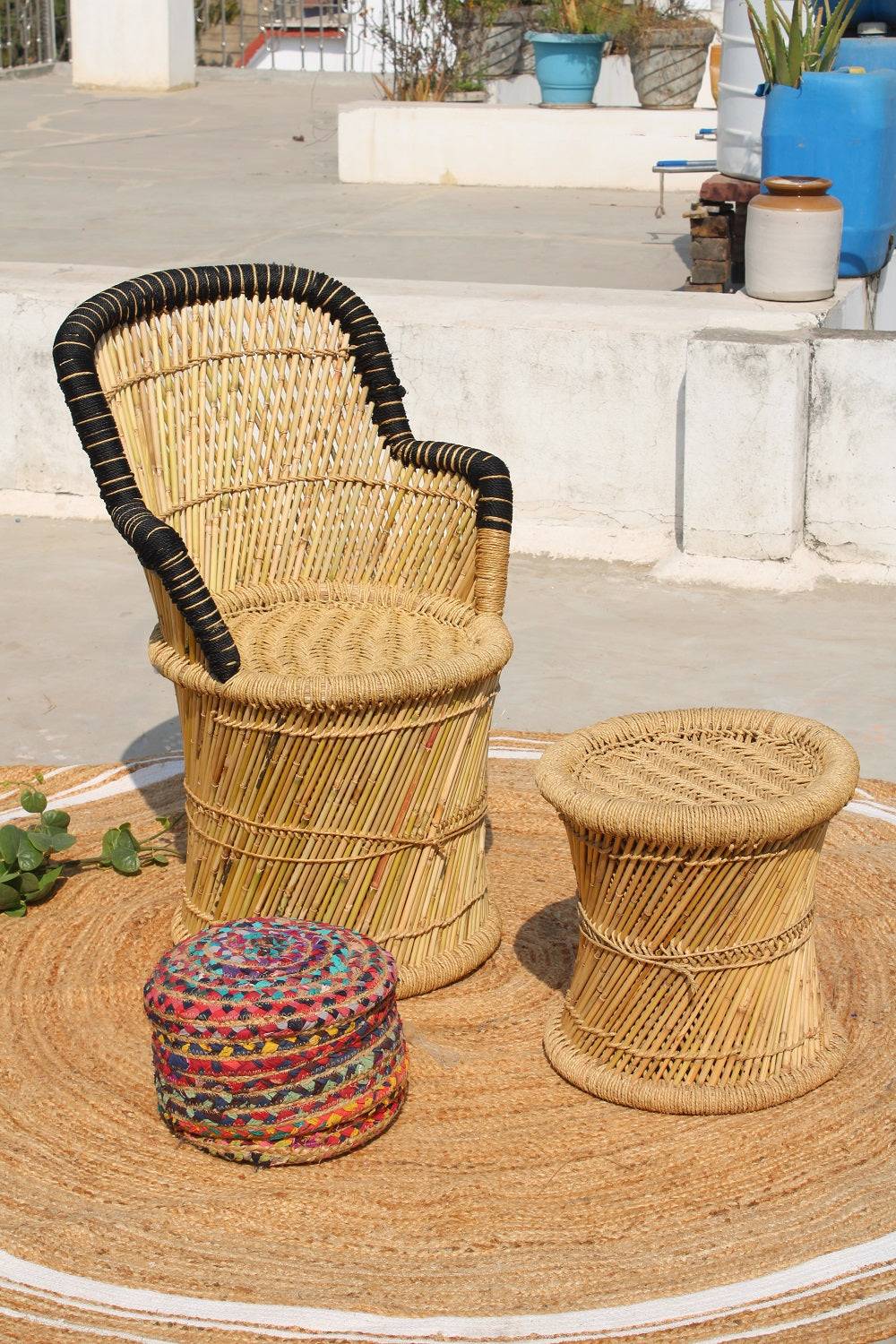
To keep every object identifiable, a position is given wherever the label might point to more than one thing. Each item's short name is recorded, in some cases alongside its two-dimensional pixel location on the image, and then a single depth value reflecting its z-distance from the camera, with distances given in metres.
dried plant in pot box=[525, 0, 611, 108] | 10.44
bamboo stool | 2.54
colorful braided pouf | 2.45
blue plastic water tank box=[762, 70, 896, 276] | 6.16
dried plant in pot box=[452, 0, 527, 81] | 11.54
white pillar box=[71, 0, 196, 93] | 13.35
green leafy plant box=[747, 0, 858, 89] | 6.17
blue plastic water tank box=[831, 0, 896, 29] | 7.60
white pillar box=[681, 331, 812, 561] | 4.95
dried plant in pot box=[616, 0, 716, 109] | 10.73
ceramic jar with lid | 5.50
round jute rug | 2.23
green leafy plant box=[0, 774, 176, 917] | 3.30
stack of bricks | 6.79
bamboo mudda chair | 2.90
